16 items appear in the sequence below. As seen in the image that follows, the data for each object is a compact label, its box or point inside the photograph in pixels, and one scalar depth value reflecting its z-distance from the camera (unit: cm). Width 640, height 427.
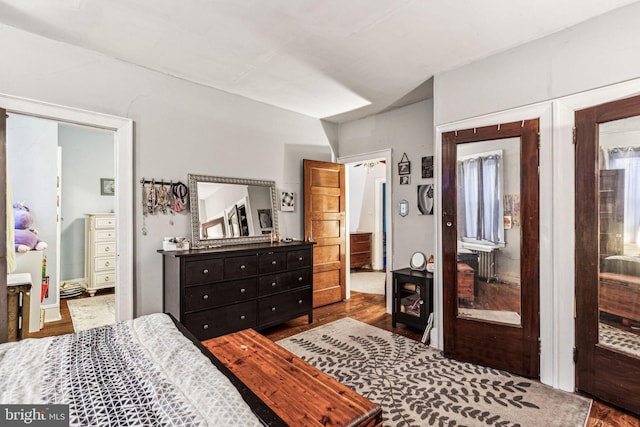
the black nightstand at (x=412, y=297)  327
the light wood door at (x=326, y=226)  426
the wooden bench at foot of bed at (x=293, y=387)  117
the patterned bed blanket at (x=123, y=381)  92
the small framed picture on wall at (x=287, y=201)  412
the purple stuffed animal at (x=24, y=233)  346
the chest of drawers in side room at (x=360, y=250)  678
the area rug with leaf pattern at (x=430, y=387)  196
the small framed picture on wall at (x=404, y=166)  394
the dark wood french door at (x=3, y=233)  219
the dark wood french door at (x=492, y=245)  244
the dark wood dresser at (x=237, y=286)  279
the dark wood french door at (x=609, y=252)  202
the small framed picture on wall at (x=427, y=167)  371
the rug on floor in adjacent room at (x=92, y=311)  362
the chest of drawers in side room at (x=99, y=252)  486
